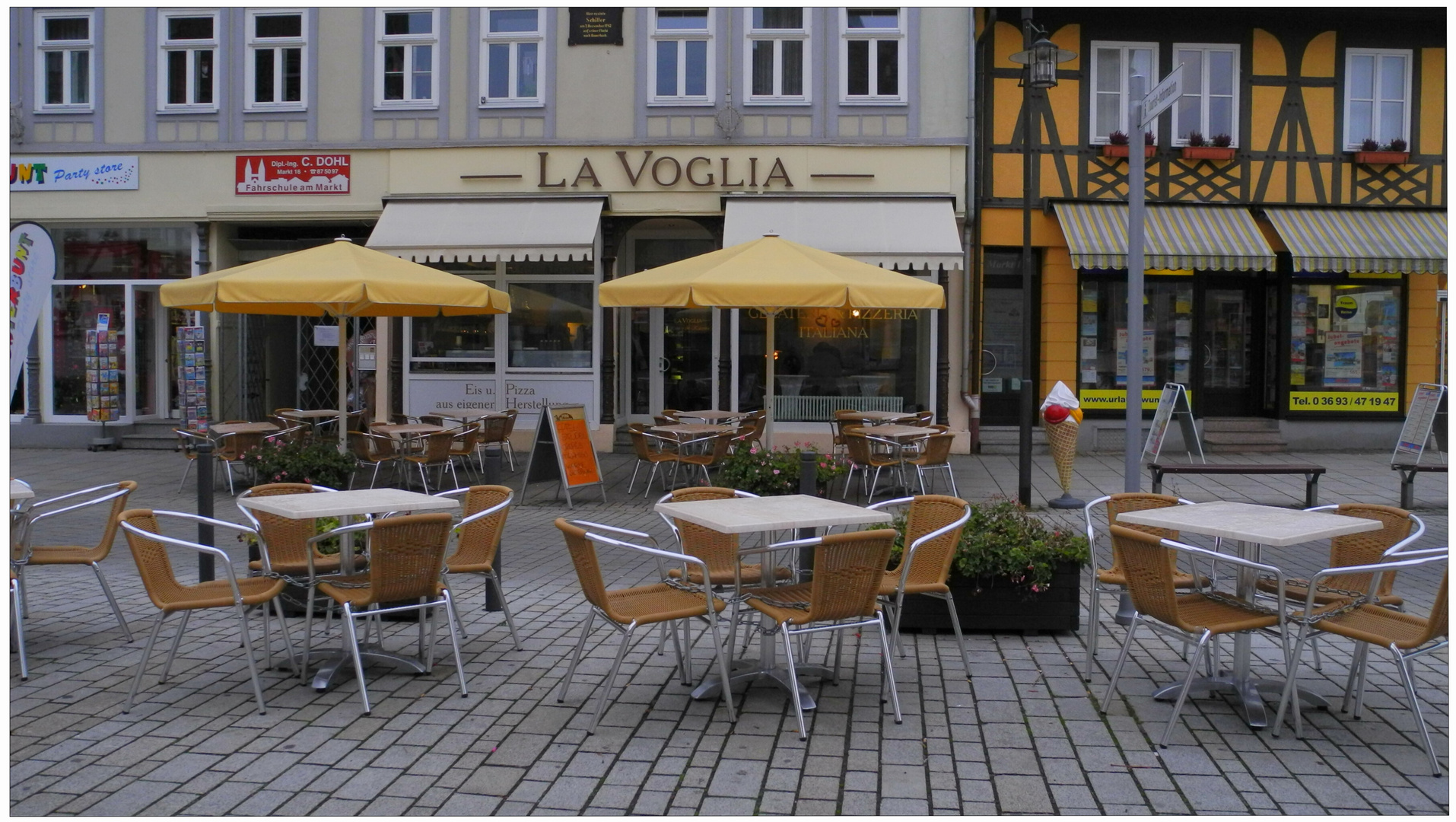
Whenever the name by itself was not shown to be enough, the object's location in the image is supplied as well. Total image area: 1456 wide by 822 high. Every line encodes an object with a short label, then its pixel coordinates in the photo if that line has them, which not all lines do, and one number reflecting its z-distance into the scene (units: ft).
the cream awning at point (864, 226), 47.80
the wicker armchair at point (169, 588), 16.10
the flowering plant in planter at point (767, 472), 32.86
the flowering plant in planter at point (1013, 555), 19.63
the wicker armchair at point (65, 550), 19.52
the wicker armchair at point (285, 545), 18.34
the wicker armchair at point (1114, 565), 17.87
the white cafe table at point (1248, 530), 15.38
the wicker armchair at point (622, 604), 15.47
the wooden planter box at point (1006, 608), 20.06
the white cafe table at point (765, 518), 16.25
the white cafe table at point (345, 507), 17.34
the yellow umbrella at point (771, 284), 32.07
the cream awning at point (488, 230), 49.78
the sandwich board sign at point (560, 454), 36.29
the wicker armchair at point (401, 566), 16.34
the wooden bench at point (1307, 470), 32.32
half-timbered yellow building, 53.01
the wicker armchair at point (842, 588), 15.07
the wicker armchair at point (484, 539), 19.43
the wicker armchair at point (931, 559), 16.75
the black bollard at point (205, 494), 22.47
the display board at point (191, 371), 53.62
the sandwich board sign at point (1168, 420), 43.50
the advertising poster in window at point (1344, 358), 53.93
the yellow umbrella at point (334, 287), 31.94
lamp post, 34.14
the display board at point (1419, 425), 37.52
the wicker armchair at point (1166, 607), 15.05
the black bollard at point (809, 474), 21.80
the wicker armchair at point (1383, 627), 14.30
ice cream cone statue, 37.19
